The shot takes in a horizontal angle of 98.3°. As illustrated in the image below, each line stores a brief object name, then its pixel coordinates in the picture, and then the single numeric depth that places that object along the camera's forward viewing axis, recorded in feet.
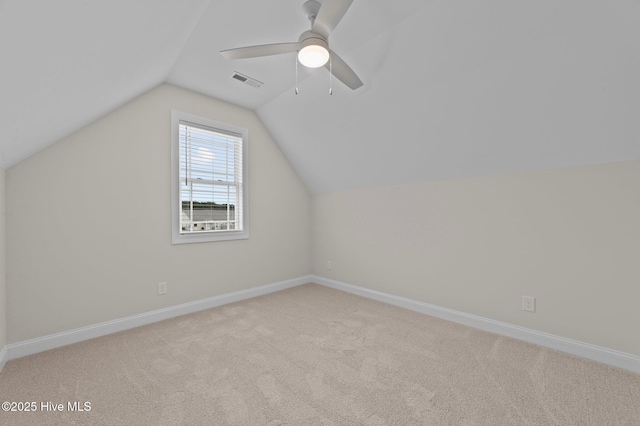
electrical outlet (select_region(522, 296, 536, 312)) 7.80
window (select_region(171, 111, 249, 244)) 10.09
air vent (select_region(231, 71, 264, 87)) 9.19
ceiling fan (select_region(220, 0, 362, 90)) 5.00
